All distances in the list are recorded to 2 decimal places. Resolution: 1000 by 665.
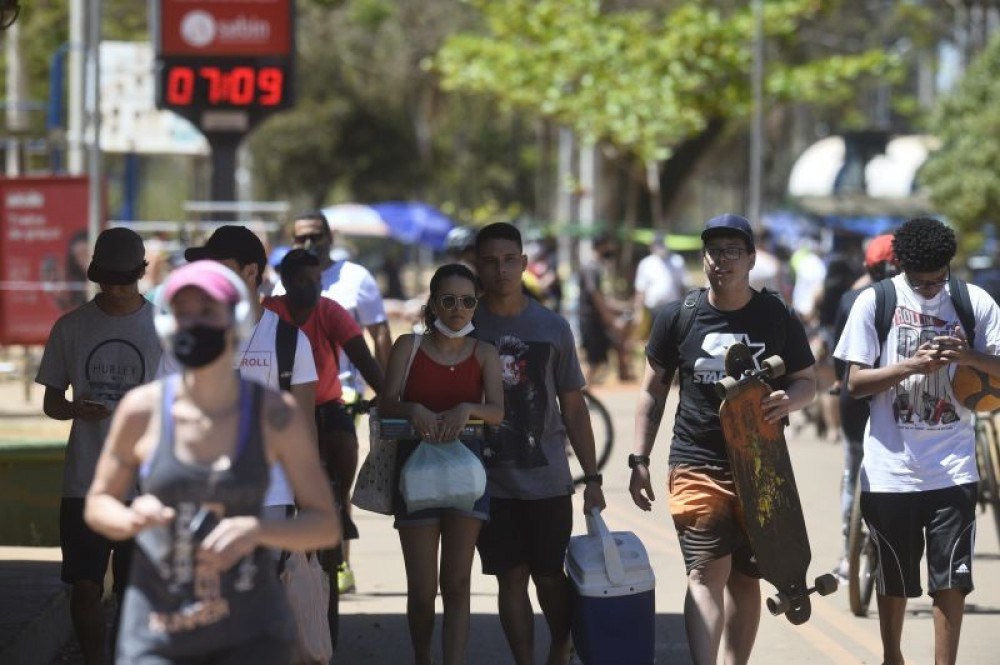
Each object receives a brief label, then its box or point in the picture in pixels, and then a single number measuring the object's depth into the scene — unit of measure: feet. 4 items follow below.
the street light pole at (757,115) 212.02
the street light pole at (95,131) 129.18
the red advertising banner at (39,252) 126.00
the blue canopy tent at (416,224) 310.04
